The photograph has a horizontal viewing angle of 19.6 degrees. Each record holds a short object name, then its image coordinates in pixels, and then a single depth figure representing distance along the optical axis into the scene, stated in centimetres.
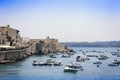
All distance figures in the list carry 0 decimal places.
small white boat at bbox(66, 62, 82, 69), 6040
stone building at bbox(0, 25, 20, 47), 8644
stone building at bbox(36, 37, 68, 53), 12888
